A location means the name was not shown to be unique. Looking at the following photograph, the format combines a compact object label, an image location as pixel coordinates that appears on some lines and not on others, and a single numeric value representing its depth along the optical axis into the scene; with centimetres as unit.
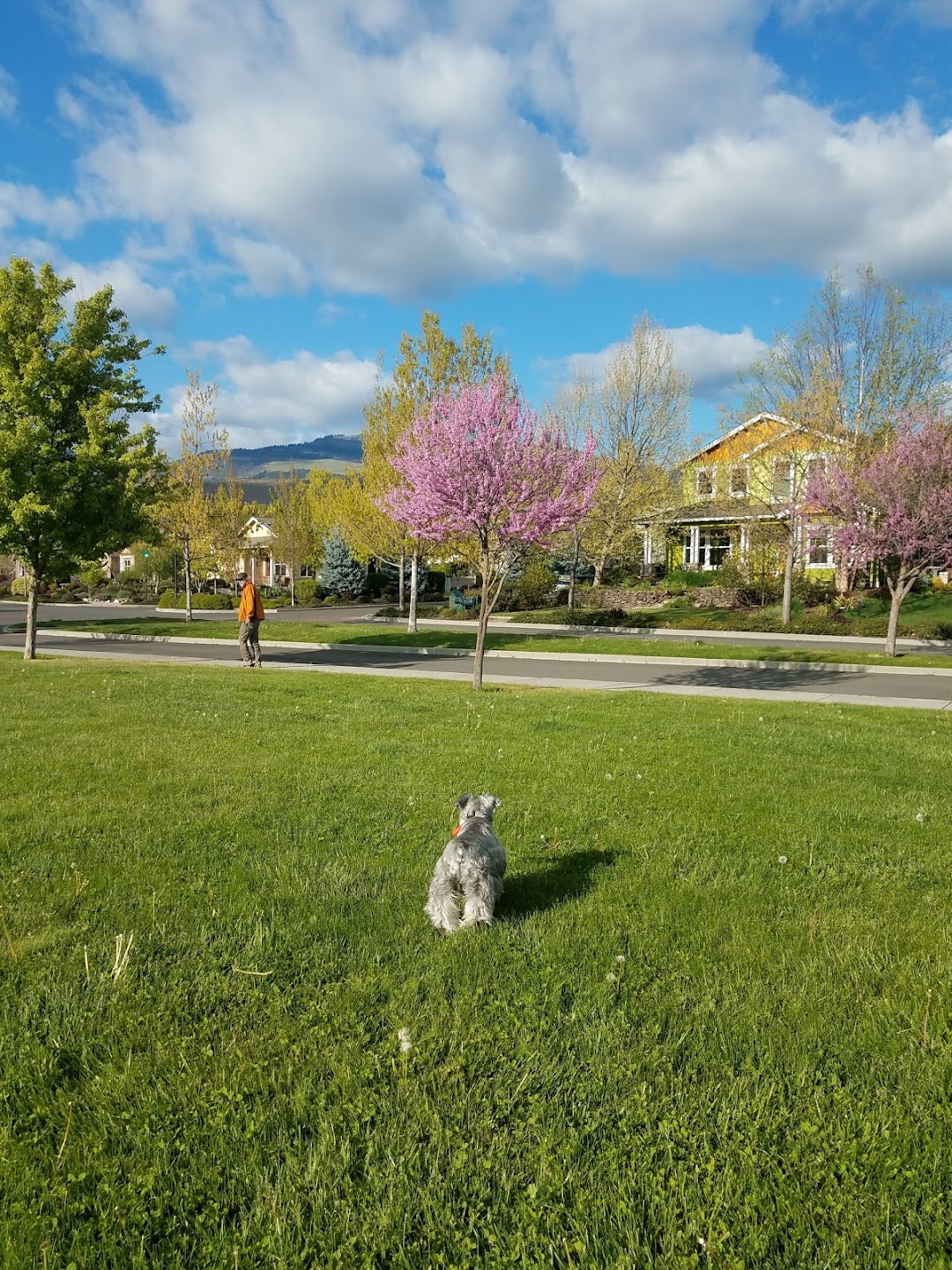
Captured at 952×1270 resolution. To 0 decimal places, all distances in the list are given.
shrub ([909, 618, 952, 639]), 2475
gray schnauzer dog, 379
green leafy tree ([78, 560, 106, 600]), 5862
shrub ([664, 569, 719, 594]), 4047
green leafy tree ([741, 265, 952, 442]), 2825
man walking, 1667
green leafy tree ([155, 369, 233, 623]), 3075
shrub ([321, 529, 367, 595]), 4944
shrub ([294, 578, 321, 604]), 5059
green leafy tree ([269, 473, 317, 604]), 5119
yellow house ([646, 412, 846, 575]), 2583
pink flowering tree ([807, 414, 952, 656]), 1817
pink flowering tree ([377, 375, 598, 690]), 1211
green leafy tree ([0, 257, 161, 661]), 1642
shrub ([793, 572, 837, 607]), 3250
